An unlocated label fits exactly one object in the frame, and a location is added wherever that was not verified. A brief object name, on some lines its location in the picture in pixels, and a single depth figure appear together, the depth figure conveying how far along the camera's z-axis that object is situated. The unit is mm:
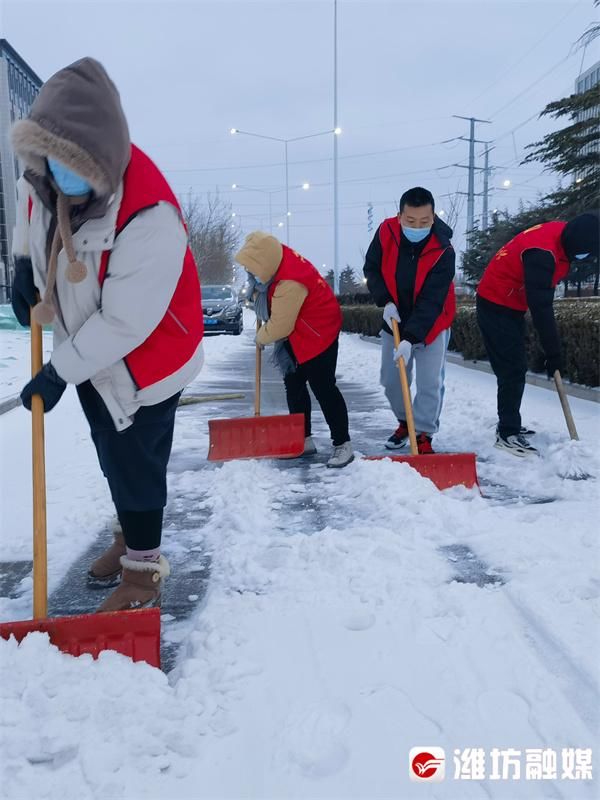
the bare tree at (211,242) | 39406
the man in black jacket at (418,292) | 4402
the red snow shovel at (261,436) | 4781
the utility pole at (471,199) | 33031
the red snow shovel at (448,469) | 3814
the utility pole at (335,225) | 26942
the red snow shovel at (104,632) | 1957
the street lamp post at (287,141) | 26422
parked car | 20469
